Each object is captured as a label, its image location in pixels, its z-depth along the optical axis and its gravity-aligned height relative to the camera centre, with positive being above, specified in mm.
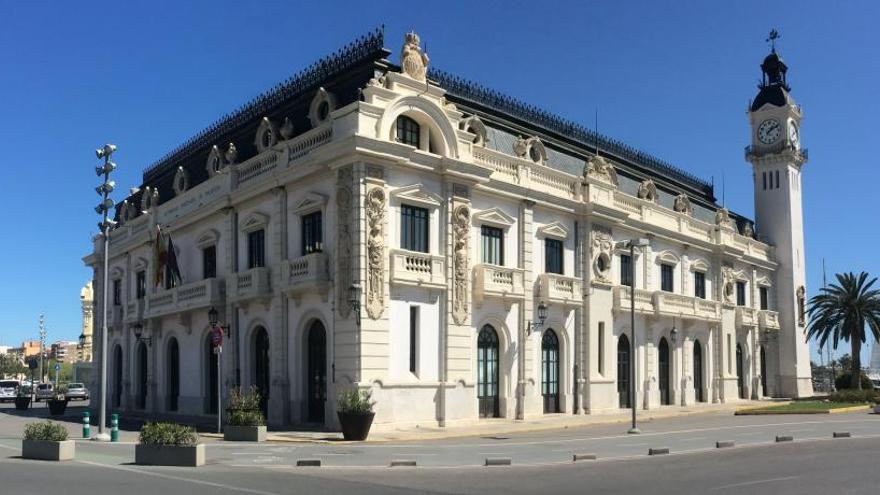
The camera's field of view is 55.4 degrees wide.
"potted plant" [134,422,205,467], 18156 -2480
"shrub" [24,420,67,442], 19438 -2249
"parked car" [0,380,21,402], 67125 -4437
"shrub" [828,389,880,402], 45438 -3732
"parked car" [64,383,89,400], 69125 -4715
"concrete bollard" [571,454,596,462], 20328 -3066
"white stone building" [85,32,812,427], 28812 +2926
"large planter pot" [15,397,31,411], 51375 -4132
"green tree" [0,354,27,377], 143750 -5369
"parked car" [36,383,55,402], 72969 -4932
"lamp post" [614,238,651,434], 28609 +579
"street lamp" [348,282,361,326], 27250 +1107
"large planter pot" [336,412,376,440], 24969 -2741
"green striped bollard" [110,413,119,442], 25266 -2901
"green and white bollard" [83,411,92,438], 26391 -2933
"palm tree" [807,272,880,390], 55688 +971
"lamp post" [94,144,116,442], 27391 +4739
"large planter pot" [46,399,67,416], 43594 -3721
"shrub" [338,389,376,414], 25000 -2111
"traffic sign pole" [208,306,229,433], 27688 -179
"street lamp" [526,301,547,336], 33812 +463
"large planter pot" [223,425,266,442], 25188 -3013
